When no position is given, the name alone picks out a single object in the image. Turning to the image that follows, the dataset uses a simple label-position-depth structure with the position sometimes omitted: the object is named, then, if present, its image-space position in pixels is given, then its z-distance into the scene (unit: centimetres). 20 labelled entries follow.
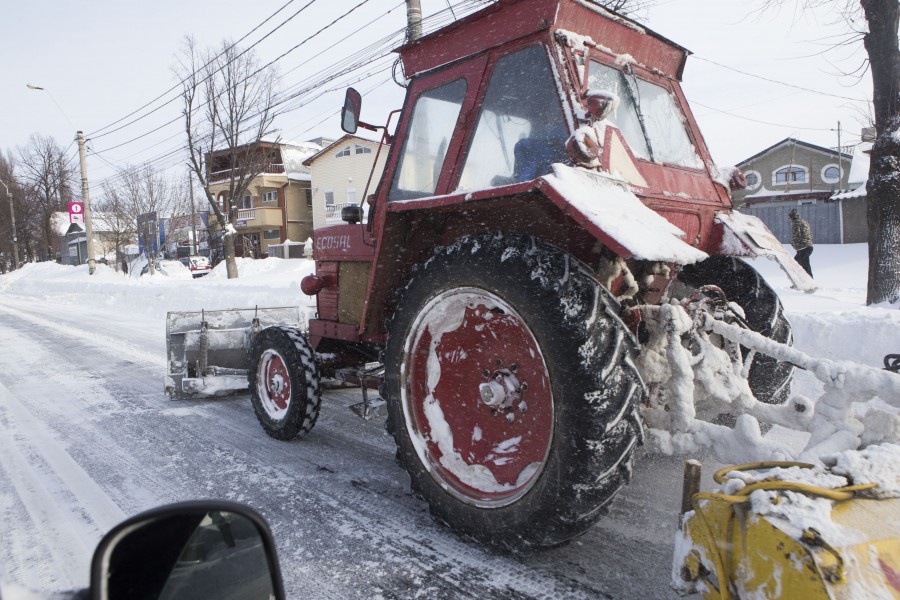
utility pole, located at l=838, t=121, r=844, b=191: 3086
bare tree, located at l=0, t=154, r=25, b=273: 4509
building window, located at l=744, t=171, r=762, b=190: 3381
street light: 2458
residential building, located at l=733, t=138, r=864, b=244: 2664
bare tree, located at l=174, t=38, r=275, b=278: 2173
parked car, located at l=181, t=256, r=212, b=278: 3366
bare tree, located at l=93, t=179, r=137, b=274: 3152
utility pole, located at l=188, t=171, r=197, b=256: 3653
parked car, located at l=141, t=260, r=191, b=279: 2801
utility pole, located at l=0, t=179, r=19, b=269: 3917
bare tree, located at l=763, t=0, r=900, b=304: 781
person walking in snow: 1130
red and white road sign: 2489
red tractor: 213
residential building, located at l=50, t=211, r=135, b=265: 3291
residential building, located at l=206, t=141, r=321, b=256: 4044
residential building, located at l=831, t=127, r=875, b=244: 2534
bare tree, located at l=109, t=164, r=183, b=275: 3183
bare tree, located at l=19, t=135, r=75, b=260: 4272
